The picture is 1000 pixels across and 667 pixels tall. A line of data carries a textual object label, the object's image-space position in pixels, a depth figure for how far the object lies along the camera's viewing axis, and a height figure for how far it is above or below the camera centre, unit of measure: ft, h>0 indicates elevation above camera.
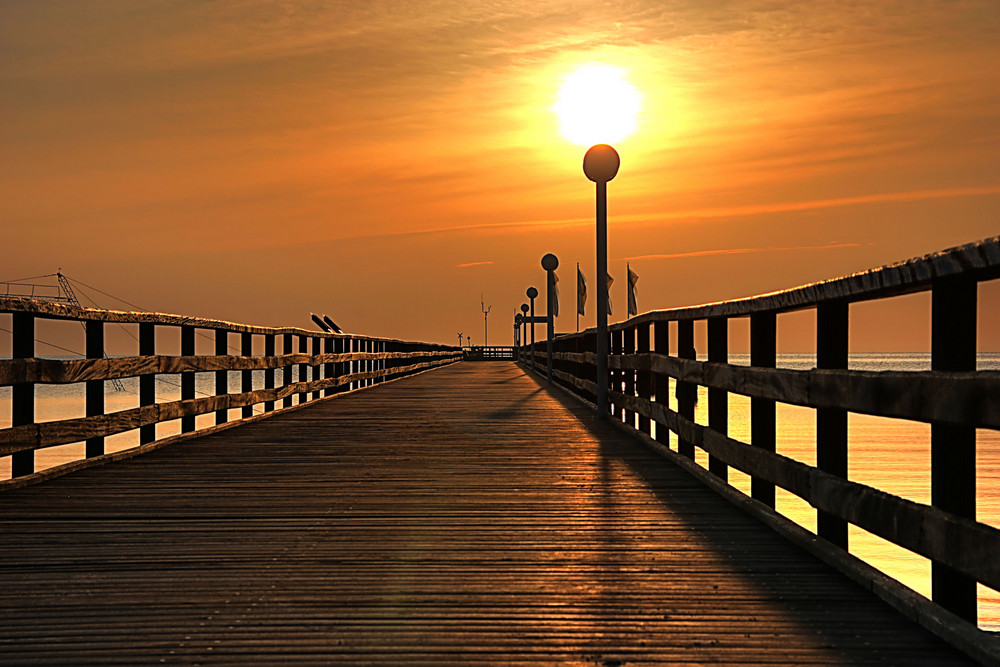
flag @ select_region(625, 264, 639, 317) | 130.52 +7.21
